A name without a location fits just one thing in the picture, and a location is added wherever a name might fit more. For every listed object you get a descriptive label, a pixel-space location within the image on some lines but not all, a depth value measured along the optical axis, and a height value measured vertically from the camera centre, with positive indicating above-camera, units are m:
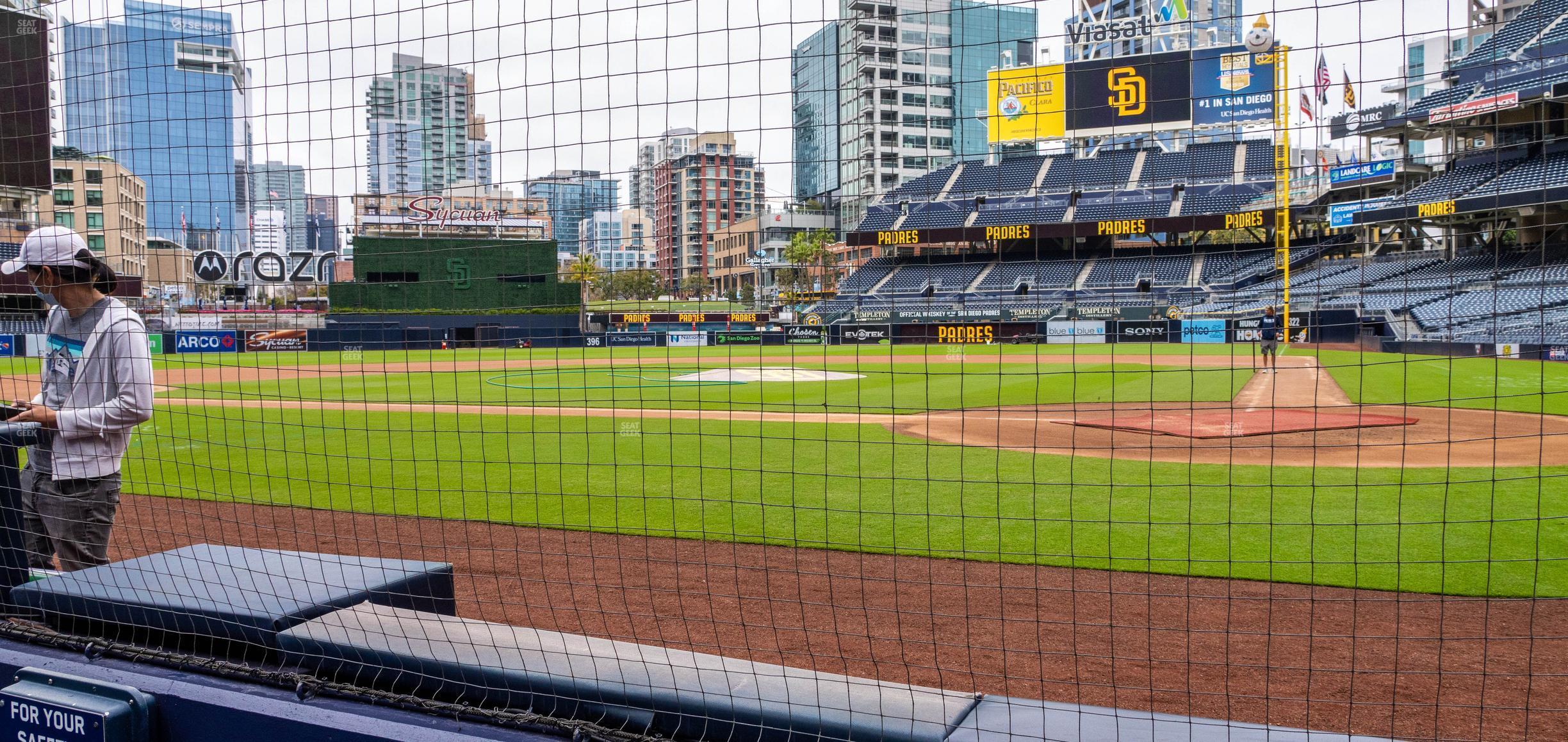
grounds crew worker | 16.16 -0.11
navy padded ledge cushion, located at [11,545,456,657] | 3.15 -0.88
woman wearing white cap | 3.79 -0.20
